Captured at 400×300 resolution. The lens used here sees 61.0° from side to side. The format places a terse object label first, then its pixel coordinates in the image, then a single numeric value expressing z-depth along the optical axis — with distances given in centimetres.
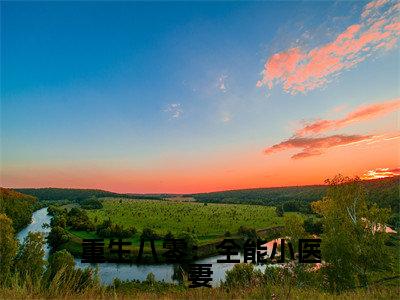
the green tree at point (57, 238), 10894
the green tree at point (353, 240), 3572
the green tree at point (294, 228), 5016
